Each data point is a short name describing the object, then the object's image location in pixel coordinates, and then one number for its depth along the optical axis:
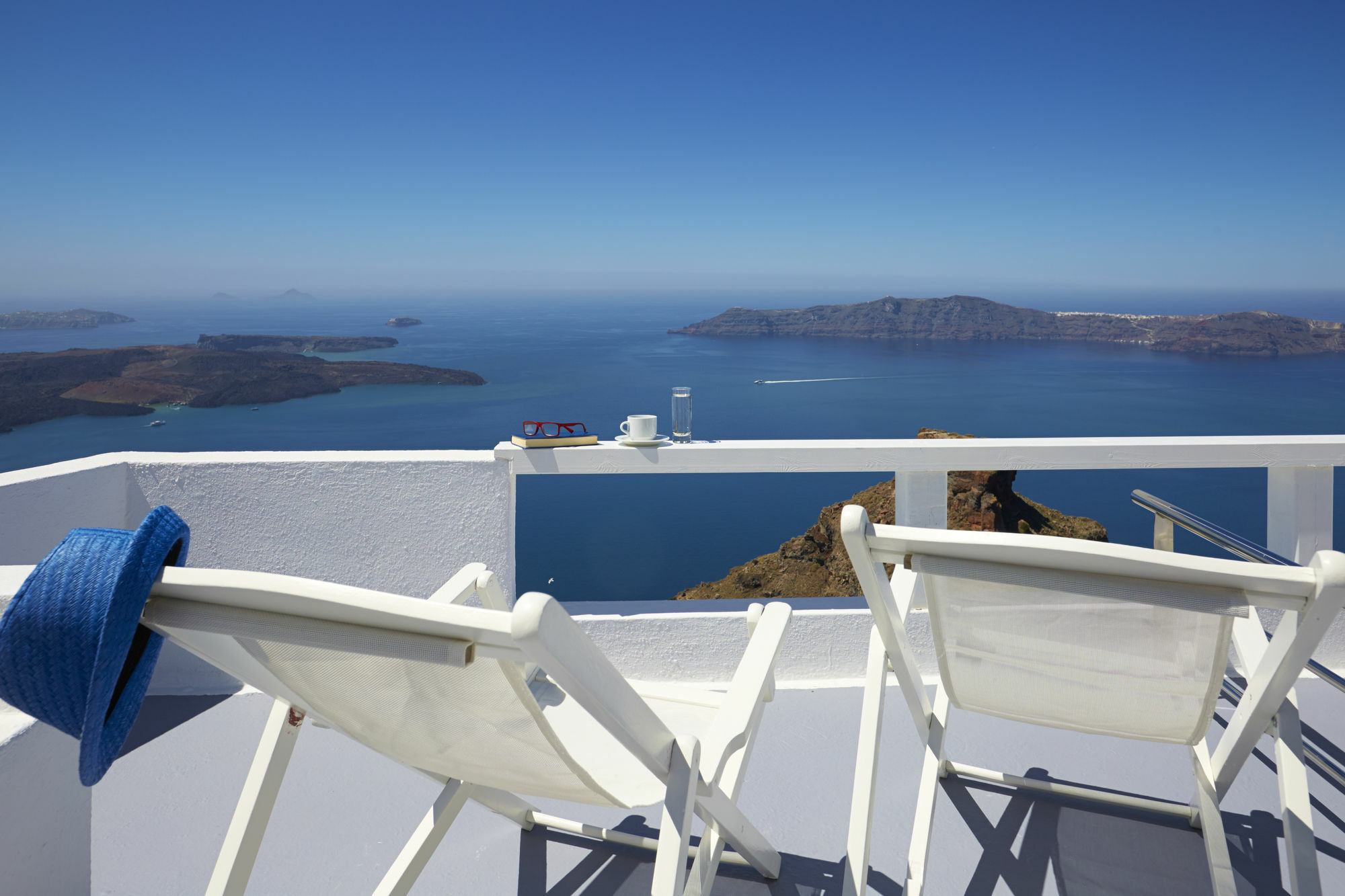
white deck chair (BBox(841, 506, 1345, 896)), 1.01
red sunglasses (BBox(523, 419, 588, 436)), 2.59
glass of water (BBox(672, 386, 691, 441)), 2.79
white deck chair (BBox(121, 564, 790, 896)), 0.73
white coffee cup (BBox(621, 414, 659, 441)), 2.54
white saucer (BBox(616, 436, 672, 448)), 2.54
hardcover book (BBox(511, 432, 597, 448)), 2.46
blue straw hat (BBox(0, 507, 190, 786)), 0.76
